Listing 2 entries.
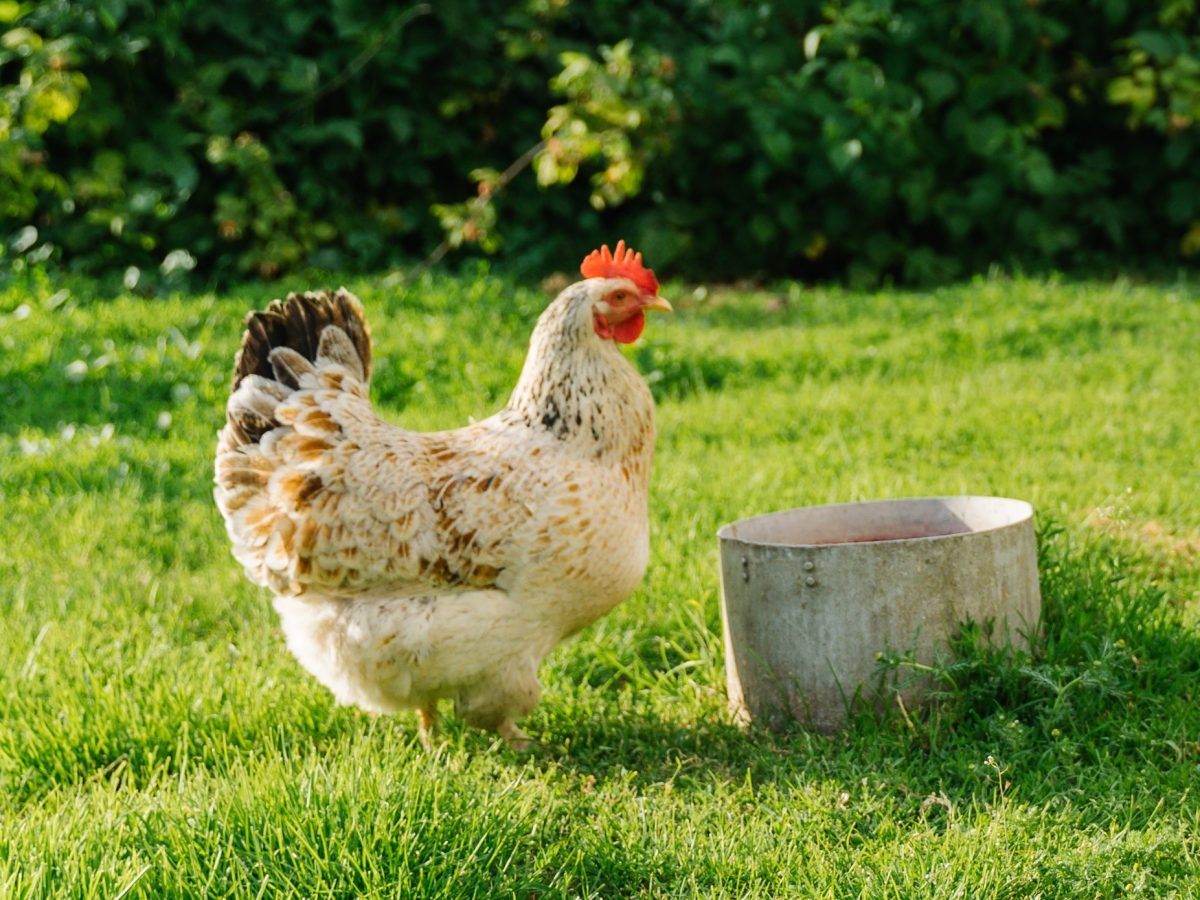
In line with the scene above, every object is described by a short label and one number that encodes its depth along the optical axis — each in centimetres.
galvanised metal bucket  321
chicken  330
